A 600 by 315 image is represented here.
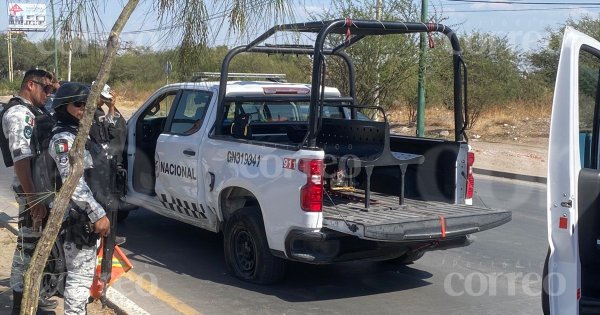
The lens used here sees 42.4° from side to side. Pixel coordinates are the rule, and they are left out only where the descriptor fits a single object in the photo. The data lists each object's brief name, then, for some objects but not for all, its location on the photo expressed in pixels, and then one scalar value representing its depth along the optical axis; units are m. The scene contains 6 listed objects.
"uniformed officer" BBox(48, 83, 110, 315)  4.52
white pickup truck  6.15
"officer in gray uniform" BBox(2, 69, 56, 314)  5.12
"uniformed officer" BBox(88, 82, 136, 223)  4.90
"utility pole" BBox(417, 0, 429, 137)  18.67
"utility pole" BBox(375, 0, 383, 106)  17.41
